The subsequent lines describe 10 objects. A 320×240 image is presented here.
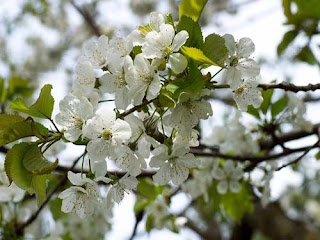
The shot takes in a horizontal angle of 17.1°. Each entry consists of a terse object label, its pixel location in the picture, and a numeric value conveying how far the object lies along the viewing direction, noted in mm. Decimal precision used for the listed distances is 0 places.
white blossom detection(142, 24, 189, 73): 603
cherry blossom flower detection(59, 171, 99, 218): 620
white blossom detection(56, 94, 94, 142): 607
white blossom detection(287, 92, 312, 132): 813
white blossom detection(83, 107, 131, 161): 599
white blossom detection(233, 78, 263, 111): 643
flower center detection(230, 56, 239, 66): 629
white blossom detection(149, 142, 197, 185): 634
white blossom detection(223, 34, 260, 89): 622
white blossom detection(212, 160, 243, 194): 836
